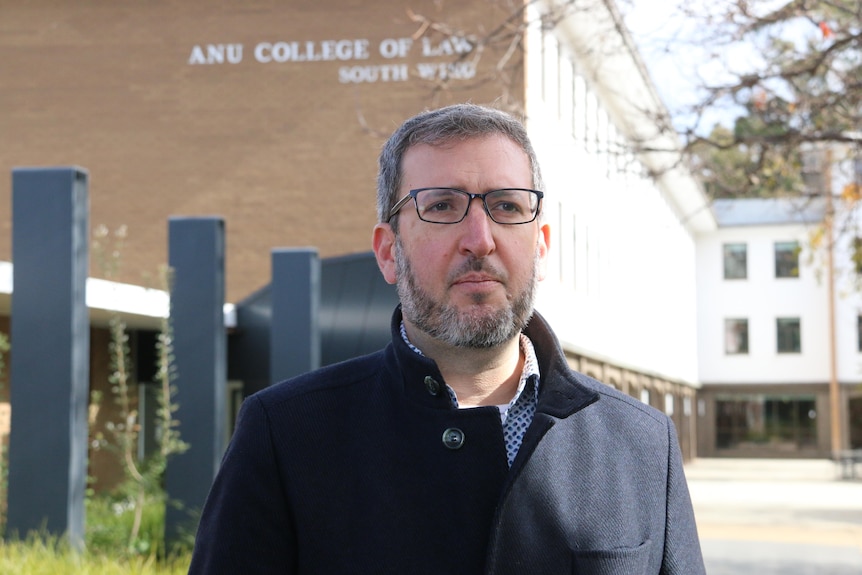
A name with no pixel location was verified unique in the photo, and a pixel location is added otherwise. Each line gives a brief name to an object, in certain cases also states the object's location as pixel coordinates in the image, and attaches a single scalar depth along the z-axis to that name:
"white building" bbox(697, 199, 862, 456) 51.81
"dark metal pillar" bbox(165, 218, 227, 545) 13.45
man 2.43
